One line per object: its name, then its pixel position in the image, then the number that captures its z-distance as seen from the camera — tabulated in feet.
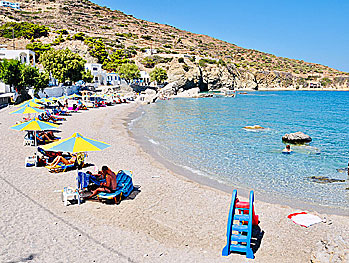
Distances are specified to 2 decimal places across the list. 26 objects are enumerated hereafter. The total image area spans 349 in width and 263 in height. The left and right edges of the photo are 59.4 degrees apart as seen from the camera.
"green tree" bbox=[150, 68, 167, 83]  249.75
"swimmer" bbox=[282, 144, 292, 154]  56.95
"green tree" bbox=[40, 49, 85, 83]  160.76
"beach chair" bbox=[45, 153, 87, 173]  38.17
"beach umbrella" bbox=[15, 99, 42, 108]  68.54
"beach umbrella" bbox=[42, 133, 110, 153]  30.32
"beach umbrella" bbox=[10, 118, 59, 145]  43.55
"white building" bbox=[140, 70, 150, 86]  259.02
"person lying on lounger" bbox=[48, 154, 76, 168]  38.92
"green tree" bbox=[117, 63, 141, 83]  220.23
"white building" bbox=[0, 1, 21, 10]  400.47
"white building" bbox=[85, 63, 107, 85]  213.73
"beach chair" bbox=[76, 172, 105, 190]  29.66
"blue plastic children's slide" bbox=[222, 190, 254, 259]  21.04
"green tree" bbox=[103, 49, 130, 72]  259.80
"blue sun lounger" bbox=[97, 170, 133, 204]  29.07
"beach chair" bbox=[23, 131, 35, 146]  51.36
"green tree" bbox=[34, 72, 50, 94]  119.75
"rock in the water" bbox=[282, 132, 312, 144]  67.41
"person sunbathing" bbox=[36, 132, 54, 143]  52.80
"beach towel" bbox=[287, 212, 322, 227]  26.45
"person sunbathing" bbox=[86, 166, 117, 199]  29.48
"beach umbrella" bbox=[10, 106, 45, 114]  61.49
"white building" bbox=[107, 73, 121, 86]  216.74
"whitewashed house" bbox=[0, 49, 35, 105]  137.69
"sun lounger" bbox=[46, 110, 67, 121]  77.90
